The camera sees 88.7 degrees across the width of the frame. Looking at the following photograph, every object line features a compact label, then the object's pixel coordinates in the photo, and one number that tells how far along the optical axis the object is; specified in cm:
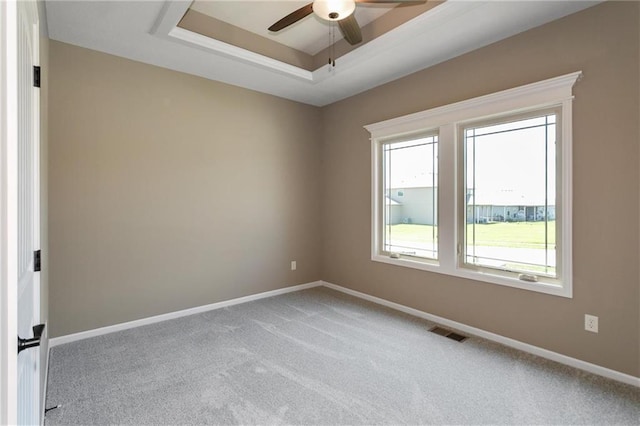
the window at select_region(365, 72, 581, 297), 270
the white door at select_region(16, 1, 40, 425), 102
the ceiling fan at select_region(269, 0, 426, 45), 211
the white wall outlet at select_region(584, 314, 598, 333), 247
